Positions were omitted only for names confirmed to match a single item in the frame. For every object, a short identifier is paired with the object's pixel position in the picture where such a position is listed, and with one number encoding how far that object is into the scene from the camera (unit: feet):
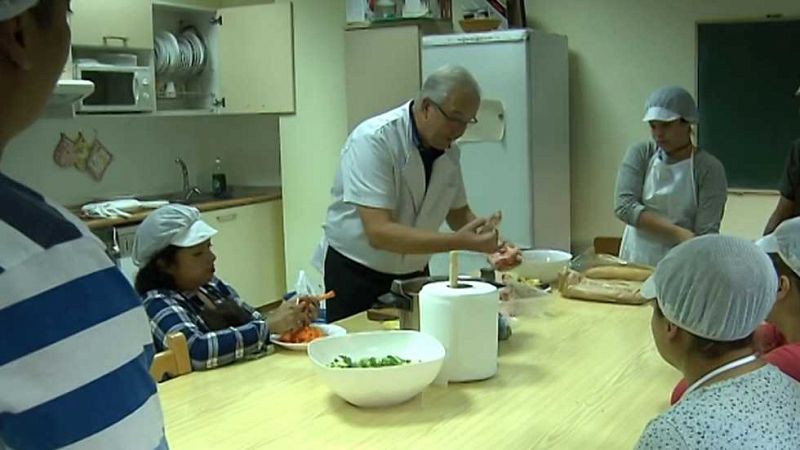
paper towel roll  6.47
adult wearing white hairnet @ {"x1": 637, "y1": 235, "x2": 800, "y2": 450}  4.12
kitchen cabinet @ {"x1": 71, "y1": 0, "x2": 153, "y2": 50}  14.92
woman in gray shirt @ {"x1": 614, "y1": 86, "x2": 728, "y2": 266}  11.33
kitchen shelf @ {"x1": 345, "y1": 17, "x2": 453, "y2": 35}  15.11
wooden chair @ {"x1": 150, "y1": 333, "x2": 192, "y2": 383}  6.72
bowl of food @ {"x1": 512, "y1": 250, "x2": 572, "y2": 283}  9.74
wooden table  5.43
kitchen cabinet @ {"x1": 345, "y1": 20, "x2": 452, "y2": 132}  15.12
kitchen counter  14.61
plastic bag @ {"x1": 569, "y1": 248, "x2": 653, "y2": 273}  9.95
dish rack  17.43
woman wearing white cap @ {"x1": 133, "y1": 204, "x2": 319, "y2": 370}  7.35
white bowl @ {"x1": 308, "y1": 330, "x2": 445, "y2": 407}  5.85
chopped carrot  7.53
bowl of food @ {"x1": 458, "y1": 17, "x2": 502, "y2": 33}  14.62
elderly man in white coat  8.89
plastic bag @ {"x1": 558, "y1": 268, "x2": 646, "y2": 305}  8.89
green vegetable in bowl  6.13
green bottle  18.73
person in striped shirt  2.01
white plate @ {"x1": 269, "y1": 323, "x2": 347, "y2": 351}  7.41
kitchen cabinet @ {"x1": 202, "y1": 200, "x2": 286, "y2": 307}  16.98
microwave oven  15.42
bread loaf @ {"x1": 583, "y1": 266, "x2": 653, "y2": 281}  9.39
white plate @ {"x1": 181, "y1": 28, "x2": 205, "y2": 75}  18.06
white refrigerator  14.05
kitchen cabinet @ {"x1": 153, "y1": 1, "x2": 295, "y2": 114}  17.37
